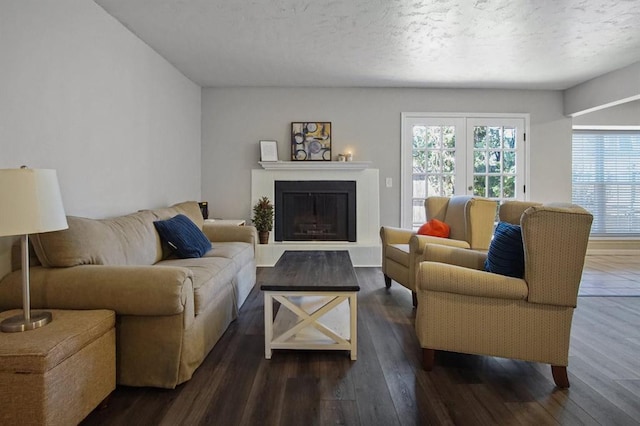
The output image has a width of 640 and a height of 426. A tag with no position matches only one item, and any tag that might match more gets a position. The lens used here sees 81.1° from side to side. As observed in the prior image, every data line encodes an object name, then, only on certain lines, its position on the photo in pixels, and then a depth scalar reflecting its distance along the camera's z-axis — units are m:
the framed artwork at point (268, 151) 5.25
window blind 6.41
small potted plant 5.11
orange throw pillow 3.75
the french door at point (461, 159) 5.40
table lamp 1.49
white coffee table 2.32
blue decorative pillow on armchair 2.15
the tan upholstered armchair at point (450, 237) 3.36
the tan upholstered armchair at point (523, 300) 1.97
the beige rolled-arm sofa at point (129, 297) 1.90
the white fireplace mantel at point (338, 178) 5.16
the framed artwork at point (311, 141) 5.29
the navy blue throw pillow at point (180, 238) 3.08
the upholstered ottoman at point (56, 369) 1.40
